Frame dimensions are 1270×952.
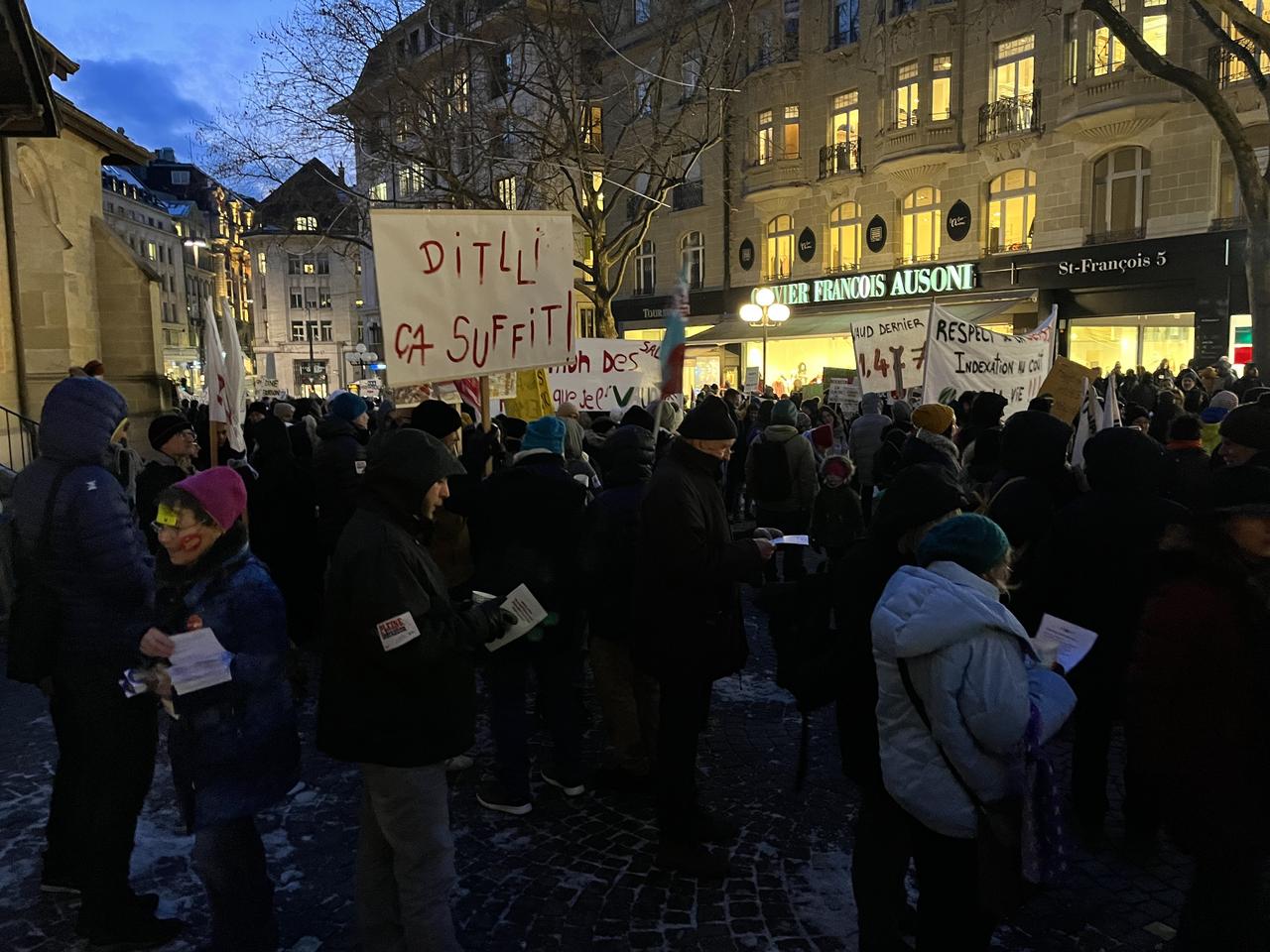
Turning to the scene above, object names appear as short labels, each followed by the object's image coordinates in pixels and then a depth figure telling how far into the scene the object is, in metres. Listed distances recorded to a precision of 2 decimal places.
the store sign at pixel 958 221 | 24.08
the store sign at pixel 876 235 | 26.03
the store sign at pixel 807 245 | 28.14
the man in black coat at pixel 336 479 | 6.34
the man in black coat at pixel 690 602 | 3.82
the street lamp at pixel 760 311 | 20.69
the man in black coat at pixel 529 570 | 4.42
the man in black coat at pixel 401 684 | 2.87
